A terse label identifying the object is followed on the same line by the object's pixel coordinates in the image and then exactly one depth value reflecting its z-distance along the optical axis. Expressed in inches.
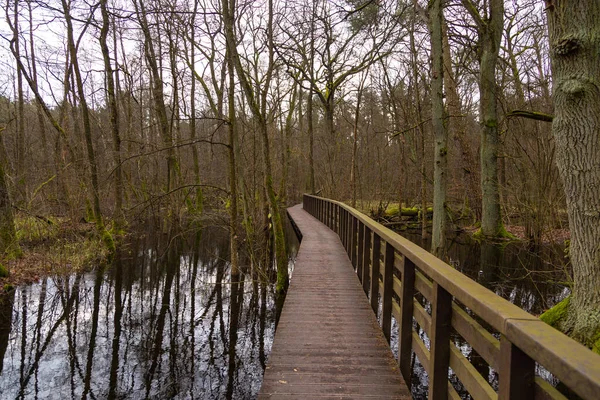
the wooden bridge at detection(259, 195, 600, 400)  56.6
